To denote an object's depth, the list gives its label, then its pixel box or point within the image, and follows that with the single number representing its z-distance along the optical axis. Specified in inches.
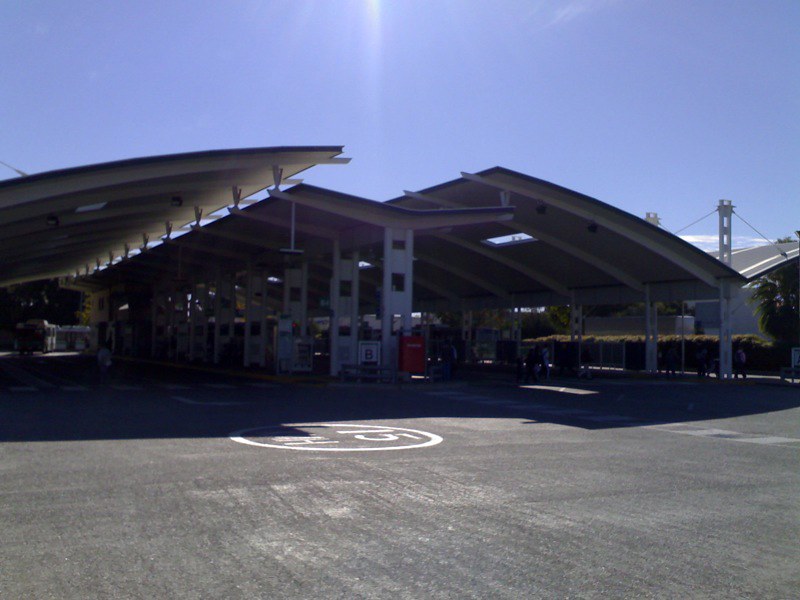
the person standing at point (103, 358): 1131.3
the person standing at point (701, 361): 1501.0
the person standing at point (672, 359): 1531.7
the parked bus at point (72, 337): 3216.0
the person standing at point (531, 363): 1275.8
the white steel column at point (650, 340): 1585.9
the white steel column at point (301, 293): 1496.1
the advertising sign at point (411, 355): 1143.0
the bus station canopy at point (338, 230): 1040.2
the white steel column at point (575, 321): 1737.2
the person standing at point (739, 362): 1516.2
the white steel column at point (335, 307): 1284.4
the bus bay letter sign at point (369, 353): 1162.6
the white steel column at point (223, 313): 1867.2
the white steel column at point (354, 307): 1253.4
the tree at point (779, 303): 1768.0
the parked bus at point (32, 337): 2632.9
